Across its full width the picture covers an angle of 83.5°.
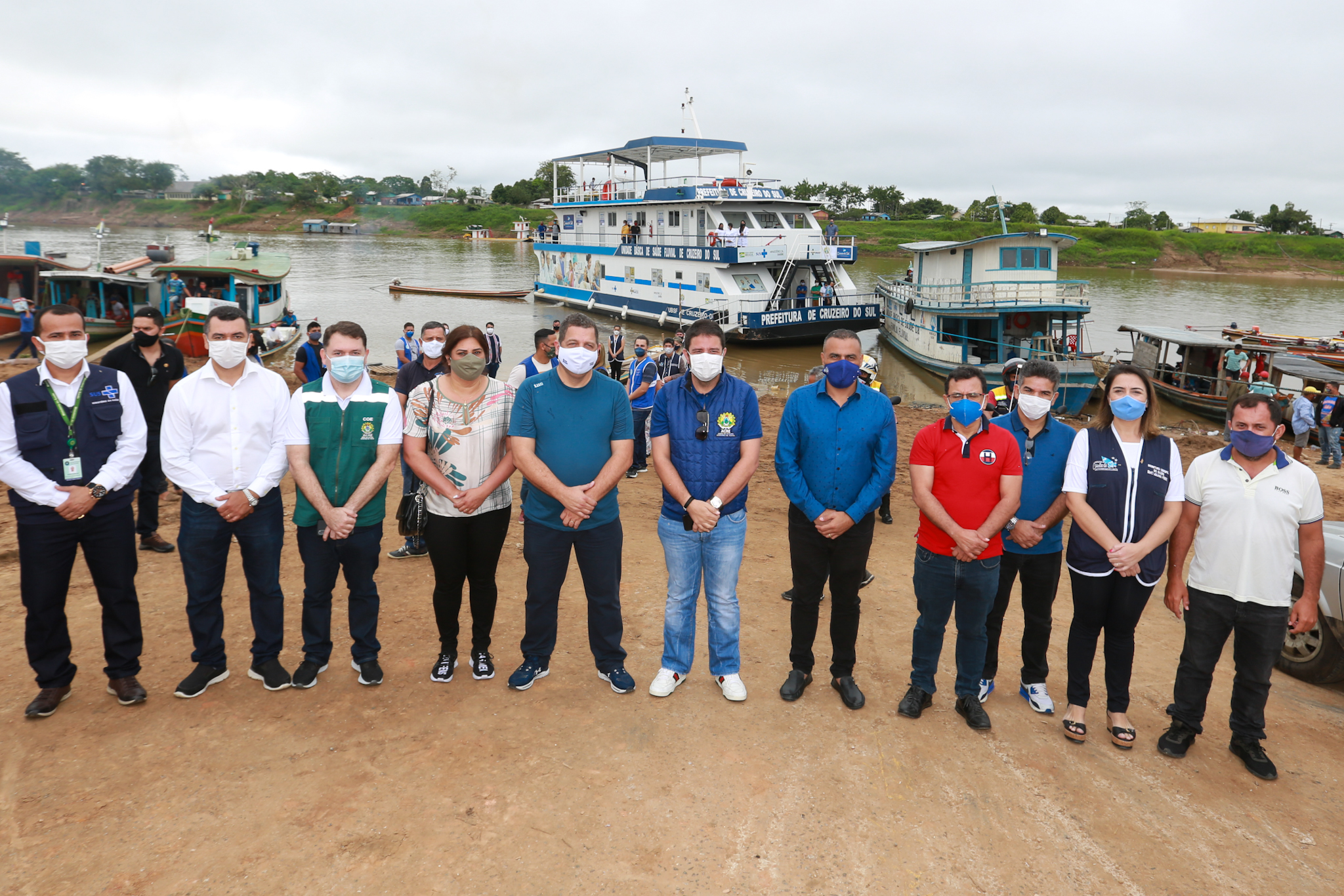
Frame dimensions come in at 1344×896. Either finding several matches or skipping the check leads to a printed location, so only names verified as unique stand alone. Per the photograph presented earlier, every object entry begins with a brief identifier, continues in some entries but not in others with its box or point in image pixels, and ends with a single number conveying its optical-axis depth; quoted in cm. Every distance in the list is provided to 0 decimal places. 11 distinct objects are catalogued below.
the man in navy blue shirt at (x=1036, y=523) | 374
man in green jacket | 369
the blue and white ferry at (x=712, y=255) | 2416
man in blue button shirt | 369
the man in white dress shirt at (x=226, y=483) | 361
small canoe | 3747
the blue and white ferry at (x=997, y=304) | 1992
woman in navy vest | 349
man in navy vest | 343
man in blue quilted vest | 373
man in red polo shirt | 353
